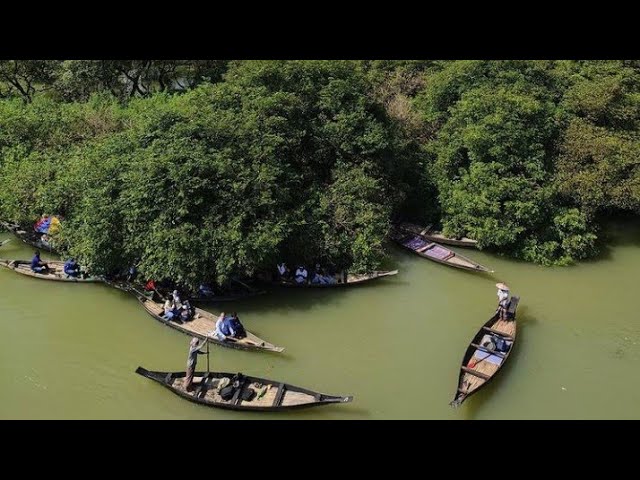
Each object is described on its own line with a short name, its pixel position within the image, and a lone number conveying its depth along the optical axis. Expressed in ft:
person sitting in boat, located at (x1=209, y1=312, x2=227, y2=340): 44.29
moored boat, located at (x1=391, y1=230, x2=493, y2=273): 53.96
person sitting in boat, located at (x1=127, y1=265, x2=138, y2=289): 50.44
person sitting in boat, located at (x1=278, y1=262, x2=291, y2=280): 51.66
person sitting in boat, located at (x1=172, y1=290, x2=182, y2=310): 46.68
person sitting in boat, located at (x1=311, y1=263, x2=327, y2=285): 51.44
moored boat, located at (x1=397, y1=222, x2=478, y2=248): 57.57
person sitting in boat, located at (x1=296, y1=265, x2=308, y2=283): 51.39
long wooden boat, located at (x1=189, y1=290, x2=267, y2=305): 49.24
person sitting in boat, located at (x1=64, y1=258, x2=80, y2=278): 52.03
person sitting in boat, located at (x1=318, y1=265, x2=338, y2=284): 51.67
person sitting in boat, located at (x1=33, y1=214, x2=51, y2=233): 56.59
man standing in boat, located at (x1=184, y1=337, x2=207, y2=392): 39.20
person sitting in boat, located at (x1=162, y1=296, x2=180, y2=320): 46.32
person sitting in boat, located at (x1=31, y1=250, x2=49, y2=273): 52.85
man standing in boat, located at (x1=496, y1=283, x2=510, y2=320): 45.24
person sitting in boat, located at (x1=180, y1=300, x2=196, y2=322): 46.68
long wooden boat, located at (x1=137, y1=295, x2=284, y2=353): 43.83
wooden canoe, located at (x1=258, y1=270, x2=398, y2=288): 51.26
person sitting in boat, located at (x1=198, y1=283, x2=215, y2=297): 49.34
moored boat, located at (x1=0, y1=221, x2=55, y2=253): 57.62
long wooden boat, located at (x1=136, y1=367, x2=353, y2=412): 38.11
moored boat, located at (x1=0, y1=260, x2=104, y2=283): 52.06
